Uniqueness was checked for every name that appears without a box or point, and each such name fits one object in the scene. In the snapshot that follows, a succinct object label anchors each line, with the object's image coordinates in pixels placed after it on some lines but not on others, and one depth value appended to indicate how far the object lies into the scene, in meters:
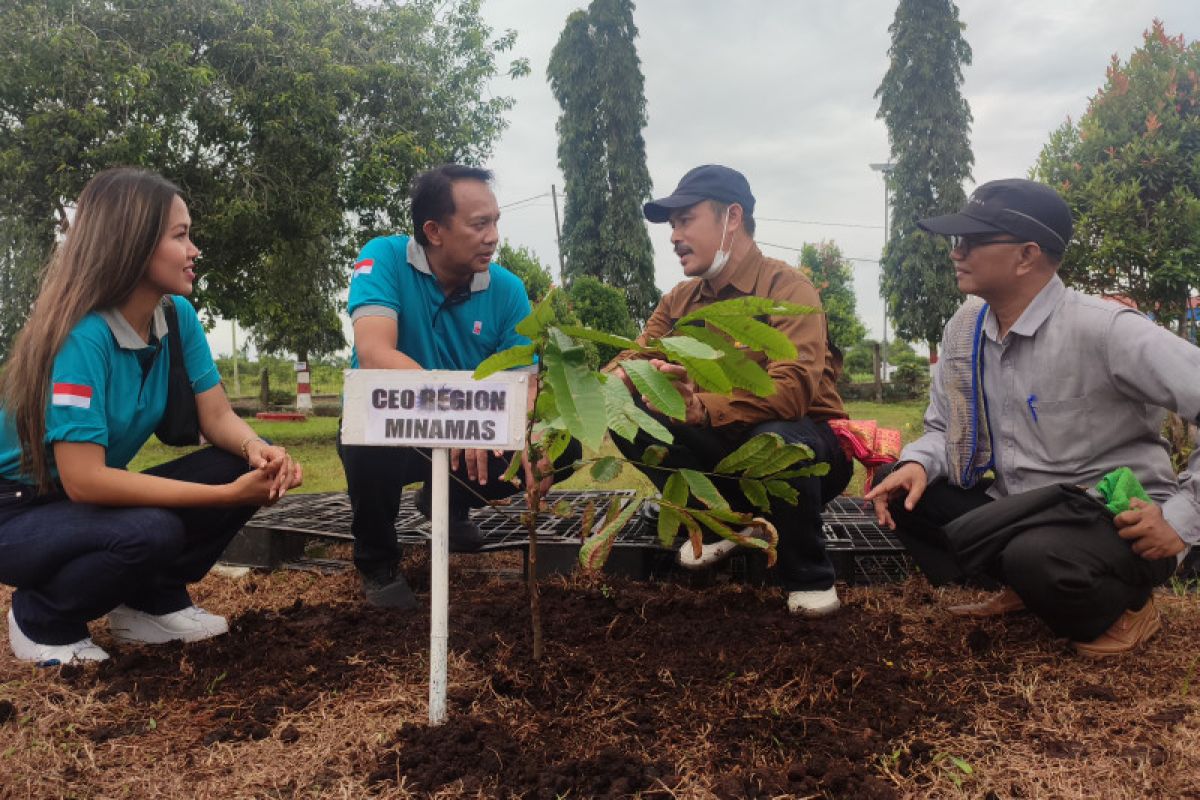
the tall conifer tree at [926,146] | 19.52
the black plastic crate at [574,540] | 2.84
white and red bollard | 17.84
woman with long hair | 2.01
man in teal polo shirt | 2.57
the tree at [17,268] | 8.16
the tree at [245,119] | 7.59
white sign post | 1.61
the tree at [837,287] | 30.72
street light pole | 20.48
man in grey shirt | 1.95
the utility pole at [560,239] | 23.62
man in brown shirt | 2.38
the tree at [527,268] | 17.27
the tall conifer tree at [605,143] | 22.56
